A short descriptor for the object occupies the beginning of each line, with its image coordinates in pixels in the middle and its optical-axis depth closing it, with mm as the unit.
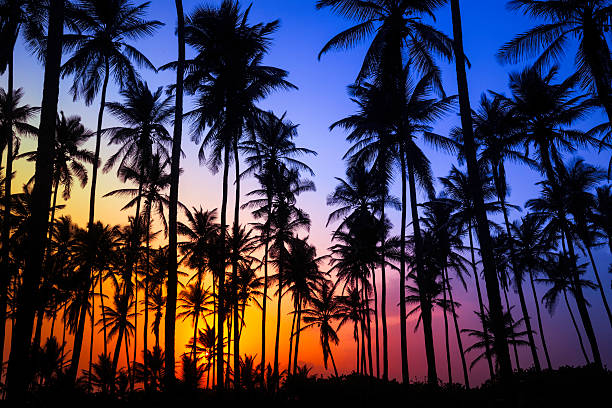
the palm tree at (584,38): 12656
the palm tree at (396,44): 15344
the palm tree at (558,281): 30219
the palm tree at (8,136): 14719
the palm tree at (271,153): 26219
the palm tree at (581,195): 20172
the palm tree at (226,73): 18406
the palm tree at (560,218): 17953
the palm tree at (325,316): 34806
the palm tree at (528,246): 26406
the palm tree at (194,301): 29188
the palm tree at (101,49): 18250
